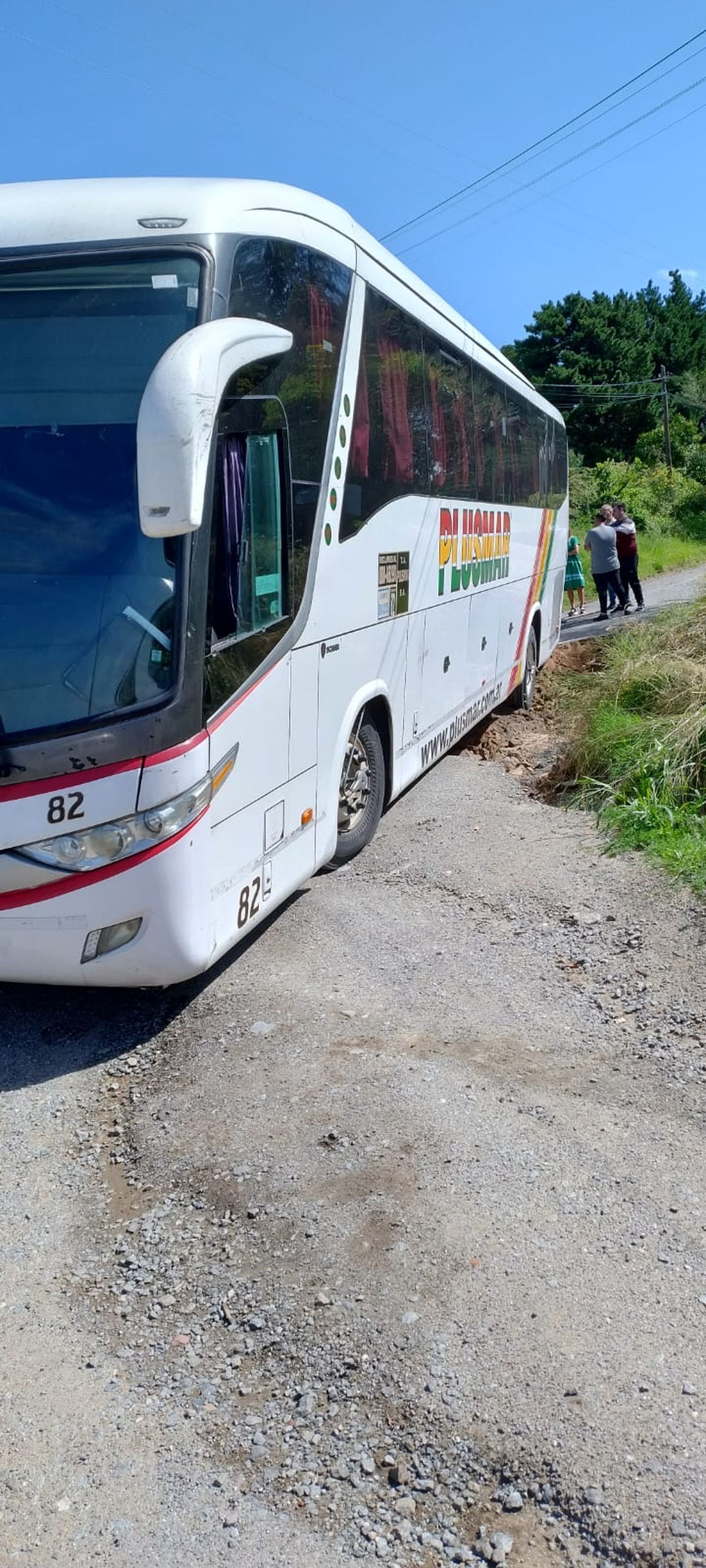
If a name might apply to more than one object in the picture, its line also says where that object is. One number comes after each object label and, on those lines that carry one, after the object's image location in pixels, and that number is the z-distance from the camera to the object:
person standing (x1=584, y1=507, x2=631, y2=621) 17.91
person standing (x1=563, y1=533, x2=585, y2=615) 20.55
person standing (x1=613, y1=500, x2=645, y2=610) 18.41
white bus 3.86
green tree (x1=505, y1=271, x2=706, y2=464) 57.88
